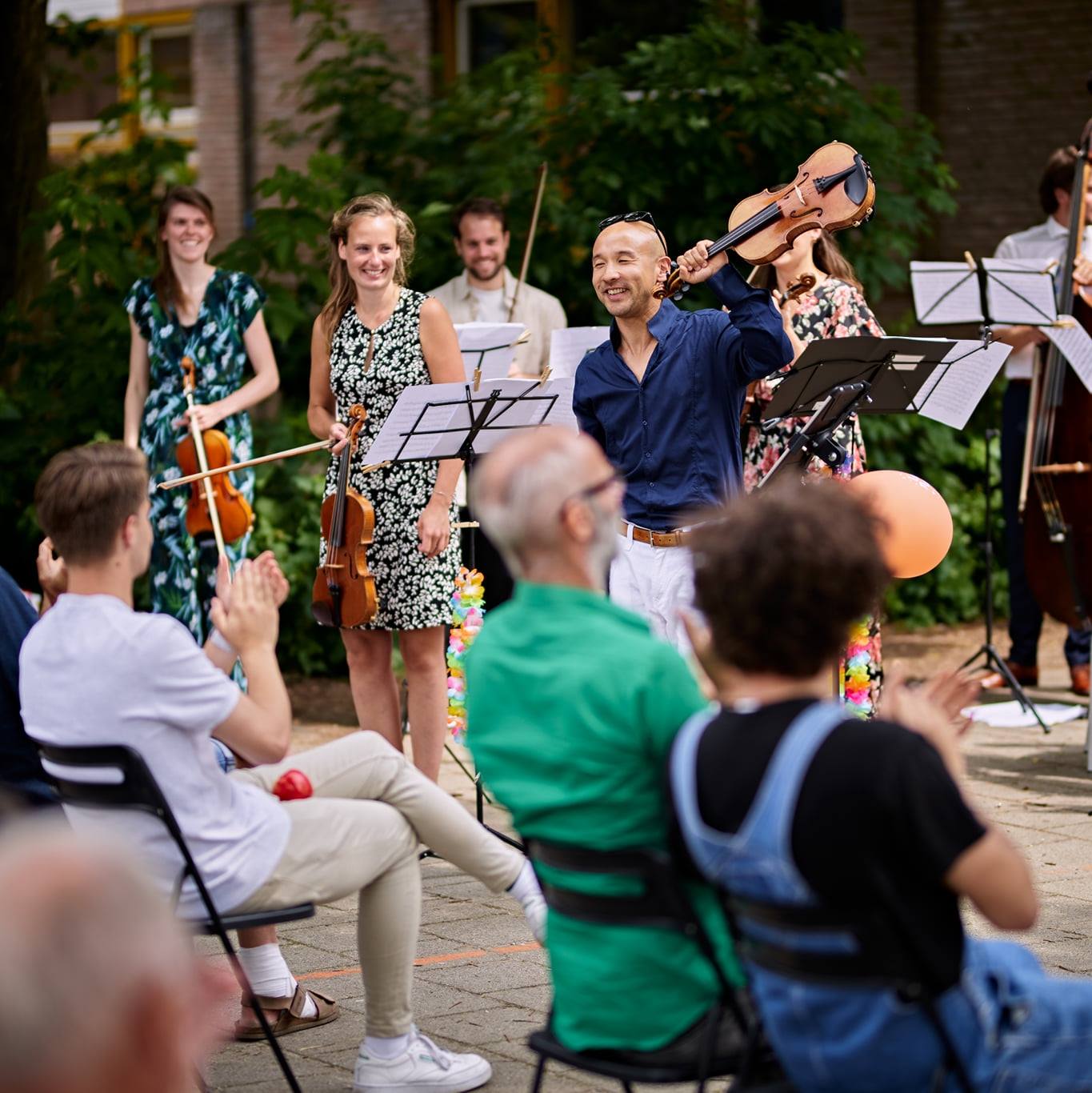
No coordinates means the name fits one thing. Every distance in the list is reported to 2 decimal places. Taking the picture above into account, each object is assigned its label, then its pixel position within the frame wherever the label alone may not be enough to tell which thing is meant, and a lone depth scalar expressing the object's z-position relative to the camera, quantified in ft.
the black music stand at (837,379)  32.01
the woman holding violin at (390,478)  36.50
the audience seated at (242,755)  20.39
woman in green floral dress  45.44
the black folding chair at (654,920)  16.97
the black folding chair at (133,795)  20.20
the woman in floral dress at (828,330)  39.50
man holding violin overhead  31.63
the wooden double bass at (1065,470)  43.75
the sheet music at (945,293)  43.29
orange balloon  37.19
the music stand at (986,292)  41.24
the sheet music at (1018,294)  41.19
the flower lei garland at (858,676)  40.04
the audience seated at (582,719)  17.21
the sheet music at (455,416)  31.83
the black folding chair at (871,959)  15.02
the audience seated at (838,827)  14.76
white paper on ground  49.44
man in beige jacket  49.62
